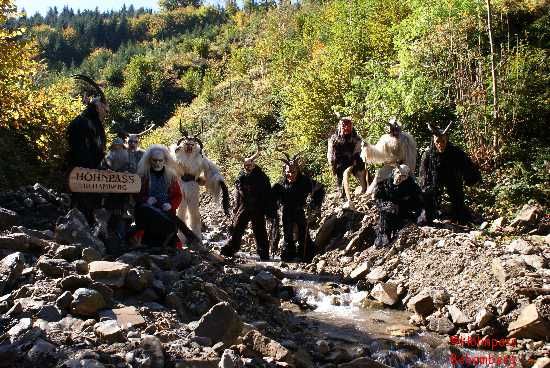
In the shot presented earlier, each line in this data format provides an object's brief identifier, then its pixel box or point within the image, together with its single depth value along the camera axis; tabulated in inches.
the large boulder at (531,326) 207.5
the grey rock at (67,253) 189.5
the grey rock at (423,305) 243.9
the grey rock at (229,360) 135.1
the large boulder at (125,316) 150.8
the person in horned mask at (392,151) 338.6
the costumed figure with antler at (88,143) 243.1
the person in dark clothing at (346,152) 371.9
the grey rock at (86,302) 153.3
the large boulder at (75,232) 210.4
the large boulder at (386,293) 261.6
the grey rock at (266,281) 254.4
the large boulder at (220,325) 156.1
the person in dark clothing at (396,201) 313.3
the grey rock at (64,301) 154.3
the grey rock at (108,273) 172.4
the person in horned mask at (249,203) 334.3
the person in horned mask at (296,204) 343.0
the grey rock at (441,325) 223.3
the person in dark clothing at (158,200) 247.0
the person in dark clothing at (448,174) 319.9
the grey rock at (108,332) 139.9
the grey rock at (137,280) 177.6
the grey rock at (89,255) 188.4
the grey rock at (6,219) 231.8
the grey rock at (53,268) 174.7
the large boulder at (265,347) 159.0
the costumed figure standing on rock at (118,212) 252.8
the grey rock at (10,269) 168.1
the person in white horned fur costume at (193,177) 317.7
